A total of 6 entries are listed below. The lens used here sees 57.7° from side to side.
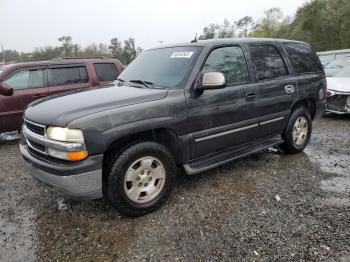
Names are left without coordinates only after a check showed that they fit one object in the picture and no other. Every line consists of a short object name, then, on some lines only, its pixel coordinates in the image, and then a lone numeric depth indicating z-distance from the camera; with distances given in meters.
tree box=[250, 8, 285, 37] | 63.06
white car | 7.87
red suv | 6.54
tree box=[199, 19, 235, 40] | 65.75
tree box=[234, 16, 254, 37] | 69.19
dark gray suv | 2.99
